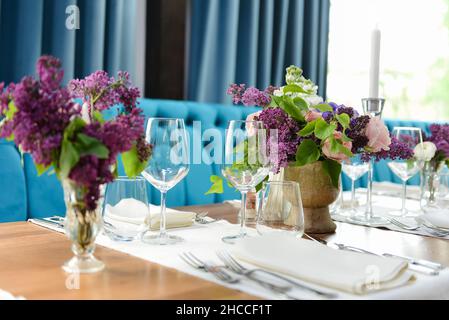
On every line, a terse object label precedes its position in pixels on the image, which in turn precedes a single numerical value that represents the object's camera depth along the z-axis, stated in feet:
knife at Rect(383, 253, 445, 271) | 2.74
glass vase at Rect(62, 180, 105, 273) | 2.39
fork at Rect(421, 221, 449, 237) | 3.85
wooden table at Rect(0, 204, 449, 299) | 2.21
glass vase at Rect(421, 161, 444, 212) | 4.81
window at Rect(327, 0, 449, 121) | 13.43
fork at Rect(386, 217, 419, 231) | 4.02
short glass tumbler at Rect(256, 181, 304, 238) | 3.01
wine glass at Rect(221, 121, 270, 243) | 3.07
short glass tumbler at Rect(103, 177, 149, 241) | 2.90
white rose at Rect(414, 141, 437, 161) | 5.03
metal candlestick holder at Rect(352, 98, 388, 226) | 4.40
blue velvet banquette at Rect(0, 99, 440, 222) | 5.25
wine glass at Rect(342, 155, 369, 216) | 4.39
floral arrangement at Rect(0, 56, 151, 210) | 2.20
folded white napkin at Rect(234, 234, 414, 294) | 2.32
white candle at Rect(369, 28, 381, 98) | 4.47
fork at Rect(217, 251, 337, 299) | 2.24
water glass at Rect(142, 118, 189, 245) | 2.92
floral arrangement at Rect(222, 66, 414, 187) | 3.65
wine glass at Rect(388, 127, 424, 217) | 4.84
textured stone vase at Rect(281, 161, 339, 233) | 3.89
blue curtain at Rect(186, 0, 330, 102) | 9.12
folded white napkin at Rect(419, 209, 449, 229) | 4.00
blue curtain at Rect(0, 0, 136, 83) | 6.63
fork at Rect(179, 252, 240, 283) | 2.42
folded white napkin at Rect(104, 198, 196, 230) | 2.89
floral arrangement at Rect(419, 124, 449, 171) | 5.05
